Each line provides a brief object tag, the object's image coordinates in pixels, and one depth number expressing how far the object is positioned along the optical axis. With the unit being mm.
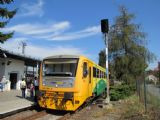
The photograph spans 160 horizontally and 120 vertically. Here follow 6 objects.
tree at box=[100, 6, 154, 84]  16789
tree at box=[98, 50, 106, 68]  19352
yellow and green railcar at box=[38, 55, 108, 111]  7411
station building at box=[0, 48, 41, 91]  14825
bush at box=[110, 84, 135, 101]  11000
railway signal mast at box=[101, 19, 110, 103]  8942
